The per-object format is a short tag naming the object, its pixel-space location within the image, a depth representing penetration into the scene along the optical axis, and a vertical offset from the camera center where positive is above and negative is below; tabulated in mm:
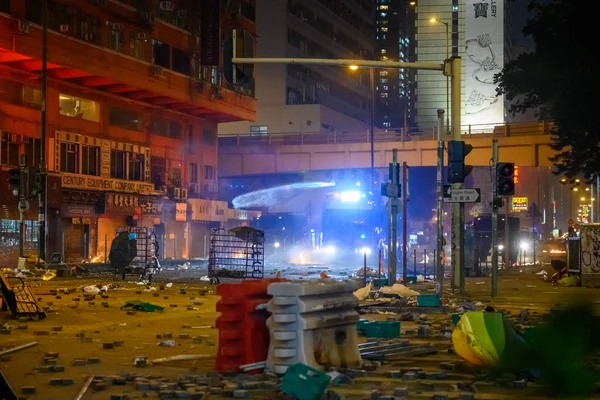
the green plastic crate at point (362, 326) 13601 -1399
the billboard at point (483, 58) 121000 +24216
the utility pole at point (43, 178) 35156 +2182
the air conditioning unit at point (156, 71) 54281 +9878
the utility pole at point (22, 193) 34469 +1565
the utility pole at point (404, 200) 26953 +1037
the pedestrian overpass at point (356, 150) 54406 +5662
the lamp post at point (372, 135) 53559 +6053
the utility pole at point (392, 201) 24375 +917
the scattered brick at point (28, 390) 8742 -1515
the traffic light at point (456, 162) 21812 +1741
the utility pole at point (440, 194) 22375 +986
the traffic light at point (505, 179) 22156 +1356
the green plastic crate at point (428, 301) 18359 -1369
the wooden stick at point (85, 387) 8636 -1544
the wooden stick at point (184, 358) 11008 -1542
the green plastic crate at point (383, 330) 13195 -1407
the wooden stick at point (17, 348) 11473 -1512
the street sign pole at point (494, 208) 22547 +647
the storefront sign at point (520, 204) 66788 +2263
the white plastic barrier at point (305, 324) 9305 -947
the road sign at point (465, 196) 21734 +919
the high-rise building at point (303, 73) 93875 +18387
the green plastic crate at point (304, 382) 7977 -1326
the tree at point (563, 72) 23469 +5060
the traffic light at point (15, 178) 34812 +2165
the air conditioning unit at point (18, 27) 42928 +9859
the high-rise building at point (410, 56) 169400 +36273
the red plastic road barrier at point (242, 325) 9766 -997
